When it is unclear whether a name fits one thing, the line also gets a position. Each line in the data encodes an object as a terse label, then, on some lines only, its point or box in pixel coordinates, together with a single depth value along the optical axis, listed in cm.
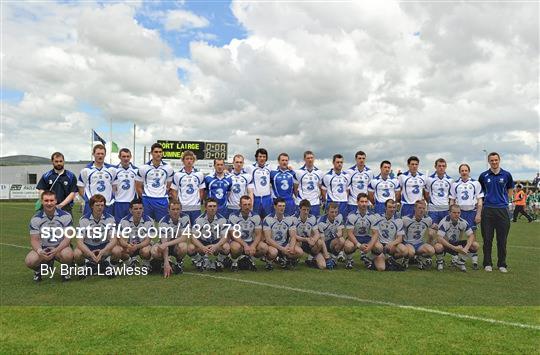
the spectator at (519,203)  2098
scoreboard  3528
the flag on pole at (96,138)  3000
